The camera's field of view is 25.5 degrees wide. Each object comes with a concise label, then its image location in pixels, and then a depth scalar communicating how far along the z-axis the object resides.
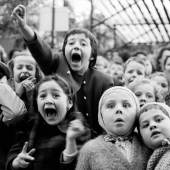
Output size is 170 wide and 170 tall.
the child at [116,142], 2.52
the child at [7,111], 2.97
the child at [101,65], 5.16
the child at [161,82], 4.11
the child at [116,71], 5.07
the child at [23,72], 3.26
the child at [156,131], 2.43
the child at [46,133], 2.76
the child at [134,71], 4.15
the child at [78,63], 3.31
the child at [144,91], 3.28
